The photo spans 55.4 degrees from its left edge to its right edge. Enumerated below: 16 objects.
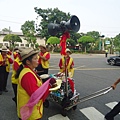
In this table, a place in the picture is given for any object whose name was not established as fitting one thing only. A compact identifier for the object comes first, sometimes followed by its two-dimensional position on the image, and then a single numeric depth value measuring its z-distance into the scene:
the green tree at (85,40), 26.28
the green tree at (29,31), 28.58
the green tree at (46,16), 28.94
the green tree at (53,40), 23.79
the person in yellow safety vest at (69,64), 3.53
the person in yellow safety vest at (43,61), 3.18
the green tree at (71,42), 28.11
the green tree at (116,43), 35.20
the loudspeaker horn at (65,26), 2.14
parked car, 10.30
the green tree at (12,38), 30.50
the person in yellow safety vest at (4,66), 3.68
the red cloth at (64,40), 2.27
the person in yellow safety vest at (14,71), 2.91
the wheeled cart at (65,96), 2.58
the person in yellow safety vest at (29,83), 1.41
